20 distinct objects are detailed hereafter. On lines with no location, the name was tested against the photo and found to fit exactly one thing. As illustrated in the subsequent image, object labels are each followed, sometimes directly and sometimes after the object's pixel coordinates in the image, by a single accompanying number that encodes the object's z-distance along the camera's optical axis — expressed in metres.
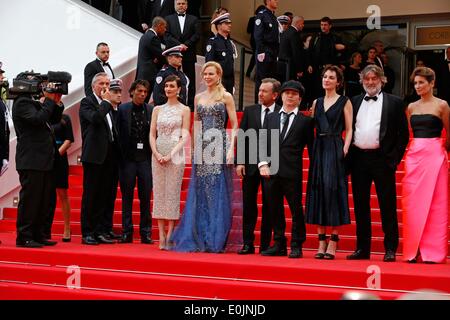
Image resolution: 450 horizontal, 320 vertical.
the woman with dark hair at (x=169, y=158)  14.53
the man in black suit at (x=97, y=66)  20.49
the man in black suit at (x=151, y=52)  20.36
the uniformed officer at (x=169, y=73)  18.61
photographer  14.42
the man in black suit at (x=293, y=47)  22.79
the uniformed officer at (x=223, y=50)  19.99
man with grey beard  12.87
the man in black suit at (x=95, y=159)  15.29
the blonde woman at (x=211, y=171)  14.22
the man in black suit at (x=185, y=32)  21.80
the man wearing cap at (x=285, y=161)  13.40
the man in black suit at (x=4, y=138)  15.39
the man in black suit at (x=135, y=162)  15.56
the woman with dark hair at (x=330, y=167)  12.94
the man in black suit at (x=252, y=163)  13.72
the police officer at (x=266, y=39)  20.61
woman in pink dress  12.63
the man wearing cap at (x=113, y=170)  15.69
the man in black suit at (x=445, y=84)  22.09
